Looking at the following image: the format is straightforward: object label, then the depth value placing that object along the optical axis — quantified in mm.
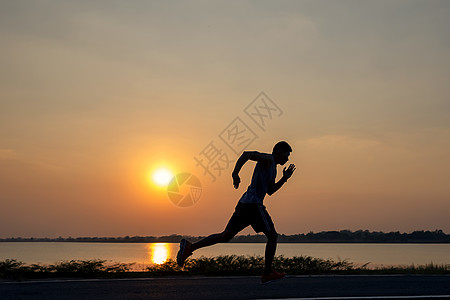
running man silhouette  8047
